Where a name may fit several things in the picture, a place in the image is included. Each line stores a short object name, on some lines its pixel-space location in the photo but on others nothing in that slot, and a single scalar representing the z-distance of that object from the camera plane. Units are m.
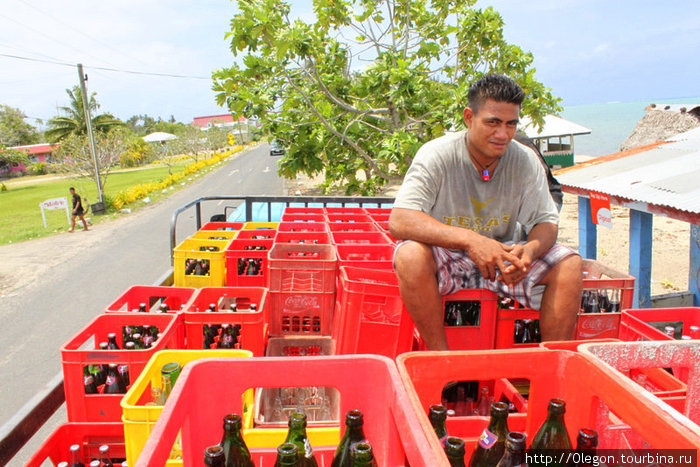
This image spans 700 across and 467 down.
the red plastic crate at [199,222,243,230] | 5.10
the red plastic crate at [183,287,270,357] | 2.73
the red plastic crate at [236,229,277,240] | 4.51
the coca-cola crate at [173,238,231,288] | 3.75
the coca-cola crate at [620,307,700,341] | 2.52
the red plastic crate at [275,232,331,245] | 4.01
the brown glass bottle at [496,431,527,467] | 1.30
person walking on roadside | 16.59
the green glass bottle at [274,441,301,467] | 1.19
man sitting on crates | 2.46
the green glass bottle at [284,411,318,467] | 1.49
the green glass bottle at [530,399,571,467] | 1.47
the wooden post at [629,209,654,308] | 4.29
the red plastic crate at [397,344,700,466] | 1.41
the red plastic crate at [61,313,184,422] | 2.23
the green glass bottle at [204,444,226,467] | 1.25
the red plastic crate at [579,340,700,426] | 1.60
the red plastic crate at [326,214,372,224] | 4.98
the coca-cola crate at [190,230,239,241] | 4.65
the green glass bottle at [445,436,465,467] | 1.27
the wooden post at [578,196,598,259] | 5.47
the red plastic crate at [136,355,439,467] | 1.41
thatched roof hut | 17.77
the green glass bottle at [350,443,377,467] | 1.17
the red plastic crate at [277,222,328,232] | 4.46
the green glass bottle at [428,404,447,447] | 1.46
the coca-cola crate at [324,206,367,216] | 5.19
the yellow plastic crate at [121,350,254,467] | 1.74
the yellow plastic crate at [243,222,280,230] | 4.96
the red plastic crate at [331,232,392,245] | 4.09
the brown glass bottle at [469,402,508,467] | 1.54
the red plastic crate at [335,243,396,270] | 3.59
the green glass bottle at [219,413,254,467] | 1.40
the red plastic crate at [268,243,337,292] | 3.21
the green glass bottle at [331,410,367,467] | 1.39
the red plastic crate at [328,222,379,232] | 4.48
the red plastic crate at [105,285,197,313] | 3.32
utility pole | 19.41
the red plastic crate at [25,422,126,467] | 2.14
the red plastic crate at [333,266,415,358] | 2.67
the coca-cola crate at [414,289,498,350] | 2.57
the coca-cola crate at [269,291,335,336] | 3.25
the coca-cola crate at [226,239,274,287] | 3.84
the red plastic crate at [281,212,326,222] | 4.94
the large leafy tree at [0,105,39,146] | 56.63
